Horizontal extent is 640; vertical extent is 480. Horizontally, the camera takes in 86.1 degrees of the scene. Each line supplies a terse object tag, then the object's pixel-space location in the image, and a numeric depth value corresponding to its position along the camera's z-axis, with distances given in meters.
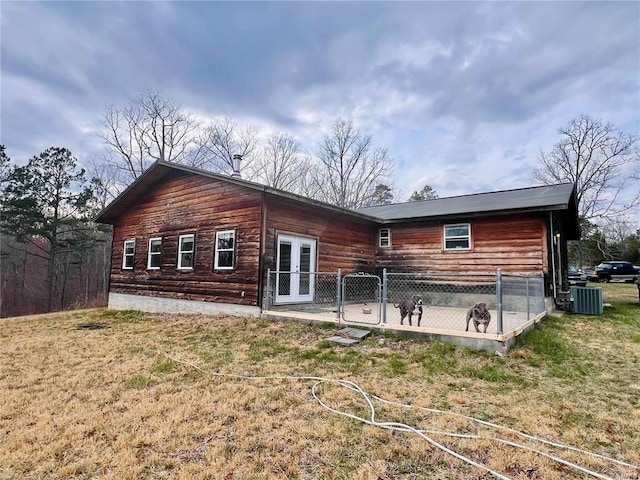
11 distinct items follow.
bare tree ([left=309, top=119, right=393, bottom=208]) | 28.86
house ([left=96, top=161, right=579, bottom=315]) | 9.28
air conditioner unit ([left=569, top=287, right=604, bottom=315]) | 10.21
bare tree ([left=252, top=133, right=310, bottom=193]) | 26.97
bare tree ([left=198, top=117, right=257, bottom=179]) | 26.36
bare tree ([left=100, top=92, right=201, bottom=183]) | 23.02
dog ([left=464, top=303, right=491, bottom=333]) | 5.79
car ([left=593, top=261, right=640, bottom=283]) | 23.80
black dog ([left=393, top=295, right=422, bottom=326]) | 6.43
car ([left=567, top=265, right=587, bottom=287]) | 22.04
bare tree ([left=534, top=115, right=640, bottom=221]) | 24.31
